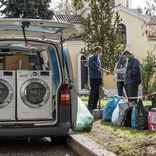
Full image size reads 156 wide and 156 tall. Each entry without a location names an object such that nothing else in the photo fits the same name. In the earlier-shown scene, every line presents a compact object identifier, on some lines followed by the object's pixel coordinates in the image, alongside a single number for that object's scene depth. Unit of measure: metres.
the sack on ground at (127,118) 7.66
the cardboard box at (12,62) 6.94
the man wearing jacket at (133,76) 9.02
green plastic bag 7.42
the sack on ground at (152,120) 6.96
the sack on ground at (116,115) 8.05
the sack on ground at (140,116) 7.21
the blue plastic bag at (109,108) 8.56
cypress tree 20.59
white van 6.33
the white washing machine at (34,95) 6.50
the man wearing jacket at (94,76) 9.71
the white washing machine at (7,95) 6.46
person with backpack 10.47
